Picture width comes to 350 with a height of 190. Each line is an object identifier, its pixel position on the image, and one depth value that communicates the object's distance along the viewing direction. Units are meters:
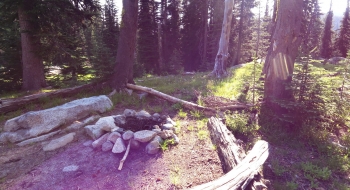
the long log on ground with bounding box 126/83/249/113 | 6.14
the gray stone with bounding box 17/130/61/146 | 4.62
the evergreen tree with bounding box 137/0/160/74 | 23.19
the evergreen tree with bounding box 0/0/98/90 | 8.77
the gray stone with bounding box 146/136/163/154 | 4.03
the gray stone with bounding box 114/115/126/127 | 4.72
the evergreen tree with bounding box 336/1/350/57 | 31.27
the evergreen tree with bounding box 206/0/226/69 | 22.89
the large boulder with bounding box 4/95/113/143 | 4.83
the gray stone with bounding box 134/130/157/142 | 4.18
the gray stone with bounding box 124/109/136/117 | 4.90
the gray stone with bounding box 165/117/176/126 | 5.20
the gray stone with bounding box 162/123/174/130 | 4.77
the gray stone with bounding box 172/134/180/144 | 4.40
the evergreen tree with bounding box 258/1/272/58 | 24.45
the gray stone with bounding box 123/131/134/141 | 4.21
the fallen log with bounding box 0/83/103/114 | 6.68
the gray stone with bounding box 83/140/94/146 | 4.39
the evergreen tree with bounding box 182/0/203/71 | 25.95
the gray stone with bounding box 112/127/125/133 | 4.46
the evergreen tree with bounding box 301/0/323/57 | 27.21
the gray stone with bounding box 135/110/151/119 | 4.89
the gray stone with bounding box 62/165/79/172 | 3.54
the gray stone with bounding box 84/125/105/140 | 4.53
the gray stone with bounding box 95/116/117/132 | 4.62
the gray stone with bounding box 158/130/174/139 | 4.42
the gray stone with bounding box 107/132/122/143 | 4.25
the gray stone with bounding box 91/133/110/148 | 4.19
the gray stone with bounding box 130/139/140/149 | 4.12
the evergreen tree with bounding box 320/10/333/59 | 32.53
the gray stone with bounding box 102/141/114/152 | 4.07
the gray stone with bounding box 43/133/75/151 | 4.36
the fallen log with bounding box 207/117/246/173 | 3.44
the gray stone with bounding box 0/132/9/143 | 4.77
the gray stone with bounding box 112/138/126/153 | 3.99
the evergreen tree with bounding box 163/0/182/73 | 25.28
